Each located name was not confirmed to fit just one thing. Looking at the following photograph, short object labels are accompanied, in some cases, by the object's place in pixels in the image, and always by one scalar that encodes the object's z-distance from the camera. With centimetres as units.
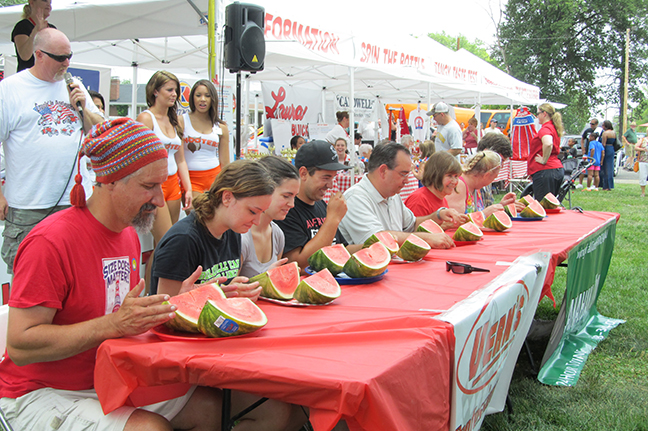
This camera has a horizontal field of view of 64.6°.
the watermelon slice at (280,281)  230
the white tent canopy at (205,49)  713
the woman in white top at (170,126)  488
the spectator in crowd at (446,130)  1113
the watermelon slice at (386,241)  311
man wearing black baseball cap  349
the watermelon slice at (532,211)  516
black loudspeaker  514
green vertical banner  376
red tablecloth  138
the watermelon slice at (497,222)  434
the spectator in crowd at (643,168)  1514
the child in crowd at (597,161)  1723
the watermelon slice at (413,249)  311
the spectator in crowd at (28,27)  388
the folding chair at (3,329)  210
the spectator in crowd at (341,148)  1052
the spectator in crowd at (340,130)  1087
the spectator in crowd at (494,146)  663
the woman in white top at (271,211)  301
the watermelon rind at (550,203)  583
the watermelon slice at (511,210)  530
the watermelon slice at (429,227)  388
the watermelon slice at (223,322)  169
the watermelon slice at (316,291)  216
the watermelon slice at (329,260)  271
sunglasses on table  279
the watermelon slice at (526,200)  544
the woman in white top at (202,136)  547
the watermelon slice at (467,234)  376
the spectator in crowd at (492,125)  1850
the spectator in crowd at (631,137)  2112
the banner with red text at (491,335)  191
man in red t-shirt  170
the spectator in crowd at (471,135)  1700
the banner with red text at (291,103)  1099
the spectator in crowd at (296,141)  1109
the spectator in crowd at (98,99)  670
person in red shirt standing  802
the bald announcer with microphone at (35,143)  340
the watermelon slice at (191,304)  177
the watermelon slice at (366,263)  260
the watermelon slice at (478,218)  455
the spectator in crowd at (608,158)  1733
